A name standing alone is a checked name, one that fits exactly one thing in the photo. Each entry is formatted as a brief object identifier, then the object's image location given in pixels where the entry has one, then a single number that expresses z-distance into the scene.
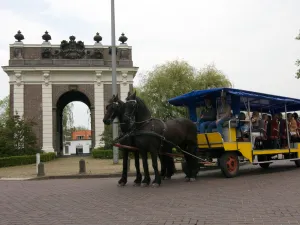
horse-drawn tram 11.27
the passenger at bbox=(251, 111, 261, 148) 12.55
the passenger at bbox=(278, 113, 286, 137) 13.41
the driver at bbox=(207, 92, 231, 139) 11.38
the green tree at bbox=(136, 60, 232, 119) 36.22
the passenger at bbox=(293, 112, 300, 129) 14.22
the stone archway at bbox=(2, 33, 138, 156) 29.20
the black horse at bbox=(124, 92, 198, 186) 9.72
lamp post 18.84
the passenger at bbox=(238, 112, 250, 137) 11.79
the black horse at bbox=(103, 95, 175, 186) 9.62
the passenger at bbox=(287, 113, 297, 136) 13.71
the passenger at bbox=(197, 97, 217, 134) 11.98
